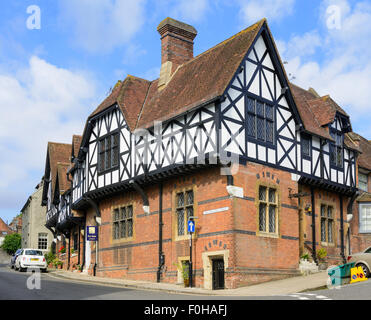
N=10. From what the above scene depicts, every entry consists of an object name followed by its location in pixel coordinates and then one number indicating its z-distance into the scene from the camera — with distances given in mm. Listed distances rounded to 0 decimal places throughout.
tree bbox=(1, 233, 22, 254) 84875
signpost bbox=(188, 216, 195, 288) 20953
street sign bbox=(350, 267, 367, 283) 19078
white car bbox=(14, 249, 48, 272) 33250
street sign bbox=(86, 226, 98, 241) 28883
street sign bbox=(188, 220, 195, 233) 20934
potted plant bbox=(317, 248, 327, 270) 24769
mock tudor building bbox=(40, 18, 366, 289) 20984
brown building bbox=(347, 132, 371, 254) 28891
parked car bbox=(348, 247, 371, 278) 19656
